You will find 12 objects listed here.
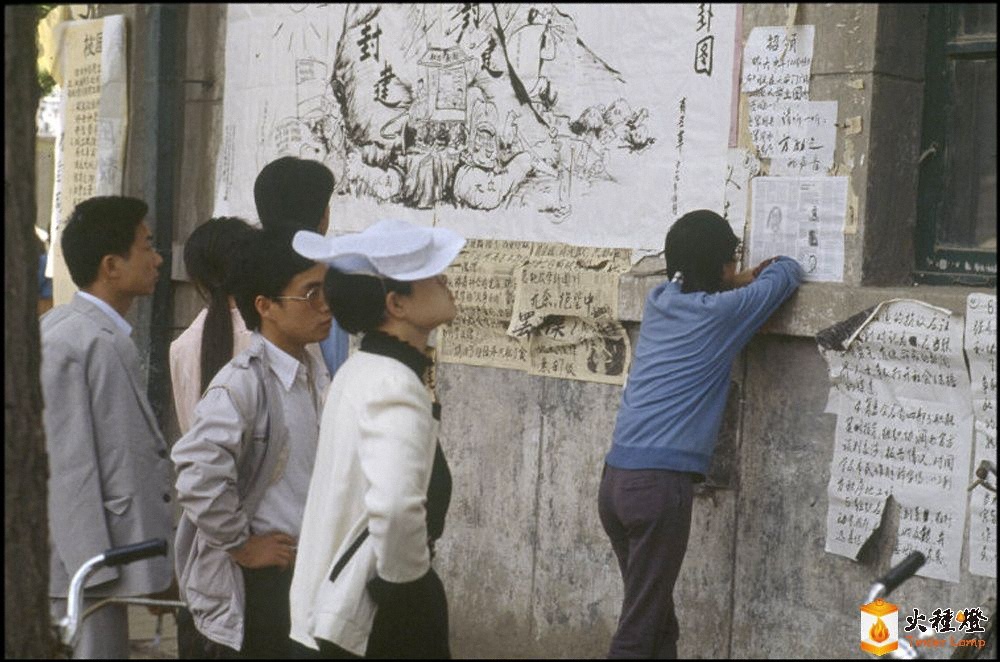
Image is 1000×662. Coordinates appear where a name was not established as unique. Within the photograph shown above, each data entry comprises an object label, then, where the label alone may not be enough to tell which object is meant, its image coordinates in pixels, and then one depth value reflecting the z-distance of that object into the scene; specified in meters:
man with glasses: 4.18
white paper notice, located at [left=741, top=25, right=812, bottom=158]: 6.08
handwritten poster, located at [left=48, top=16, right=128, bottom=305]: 9.54
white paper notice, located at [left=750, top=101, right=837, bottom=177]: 6.02
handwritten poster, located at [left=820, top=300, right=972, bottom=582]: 5.59
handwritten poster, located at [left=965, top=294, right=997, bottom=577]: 5.45
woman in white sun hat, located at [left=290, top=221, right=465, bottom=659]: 3.58
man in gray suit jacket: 4.69
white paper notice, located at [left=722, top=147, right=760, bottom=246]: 6.23
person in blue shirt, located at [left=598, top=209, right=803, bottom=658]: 5.70
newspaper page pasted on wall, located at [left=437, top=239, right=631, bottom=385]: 6.66
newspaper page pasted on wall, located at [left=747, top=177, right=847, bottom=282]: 5.99
